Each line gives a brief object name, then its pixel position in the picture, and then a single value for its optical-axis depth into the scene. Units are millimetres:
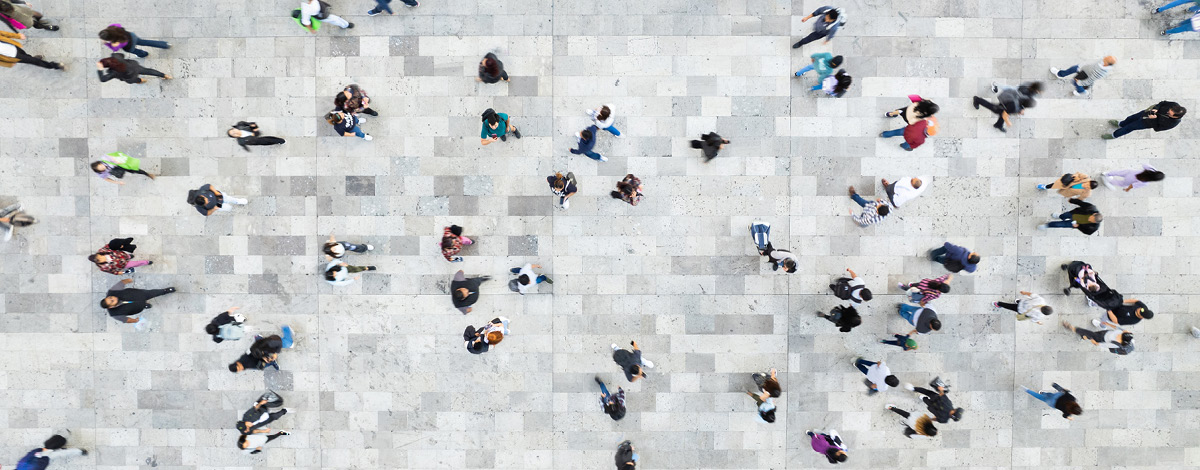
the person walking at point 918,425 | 11188
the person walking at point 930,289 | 10922
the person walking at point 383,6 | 11448
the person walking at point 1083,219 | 10930
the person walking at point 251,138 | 11127
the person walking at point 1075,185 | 11008
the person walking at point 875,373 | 11195
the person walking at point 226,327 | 11117
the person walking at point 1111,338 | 11070
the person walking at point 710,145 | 11281
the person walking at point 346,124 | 10836
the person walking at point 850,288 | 10922
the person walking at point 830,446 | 10852
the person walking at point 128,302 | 11117
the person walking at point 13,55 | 10828
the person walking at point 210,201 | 10883
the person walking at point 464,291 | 10914
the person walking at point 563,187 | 11094
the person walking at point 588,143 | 11141
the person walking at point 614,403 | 11376
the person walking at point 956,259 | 10891
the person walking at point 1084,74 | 11281
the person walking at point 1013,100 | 11258
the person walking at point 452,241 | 11289
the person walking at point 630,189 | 11258
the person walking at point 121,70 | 10812
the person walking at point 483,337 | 10828
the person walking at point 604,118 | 11095
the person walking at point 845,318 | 11062
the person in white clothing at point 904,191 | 10875
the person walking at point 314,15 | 10945
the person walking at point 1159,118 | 10641
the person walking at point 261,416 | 11516
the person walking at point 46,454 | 11742
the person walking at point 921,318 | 10500
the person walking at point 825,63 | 11023
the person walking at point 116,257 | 11180
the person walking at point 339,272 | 11375
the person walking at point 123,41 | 10384
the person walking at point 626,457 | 11023
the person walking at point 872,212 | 11305
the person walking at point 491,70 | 10625
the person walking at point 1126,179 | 10407
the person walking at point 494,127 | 10805
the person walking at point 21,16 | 10984
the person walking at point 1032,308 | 10560
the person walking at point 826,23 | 10641
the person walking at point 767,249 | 11105
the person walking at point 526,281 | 11094
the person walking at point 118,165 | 11180
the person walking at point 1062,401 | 10797
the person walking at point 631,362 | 10602
